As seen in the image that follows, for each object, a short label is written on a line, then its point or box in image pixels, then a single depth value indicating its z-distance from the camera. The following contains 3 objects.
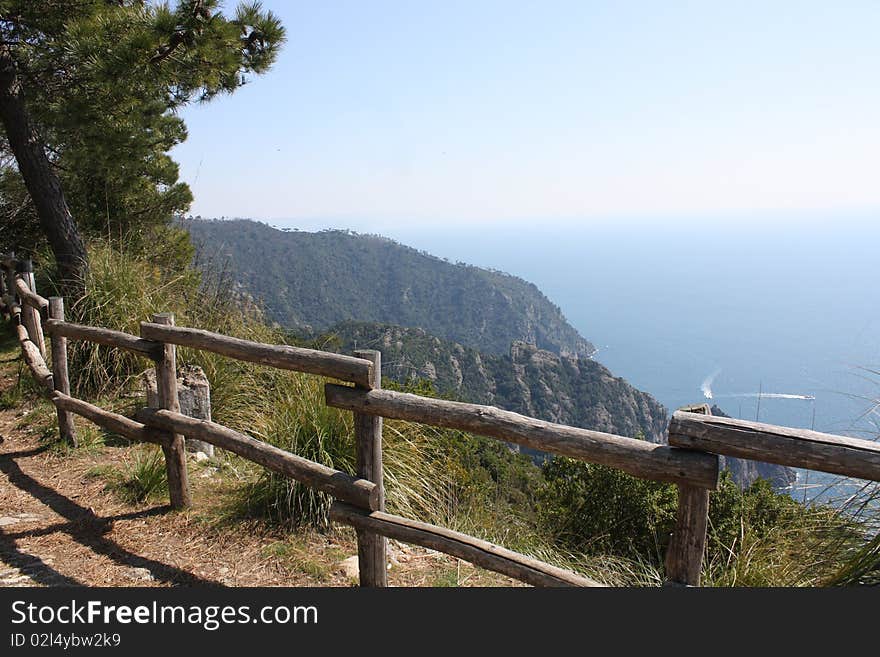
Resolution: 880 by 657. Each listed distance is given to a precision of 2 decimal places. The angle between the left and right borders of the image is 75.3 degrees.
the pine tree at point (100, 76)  5.90
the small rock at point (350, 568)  3.66
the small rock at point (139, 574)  3.46
